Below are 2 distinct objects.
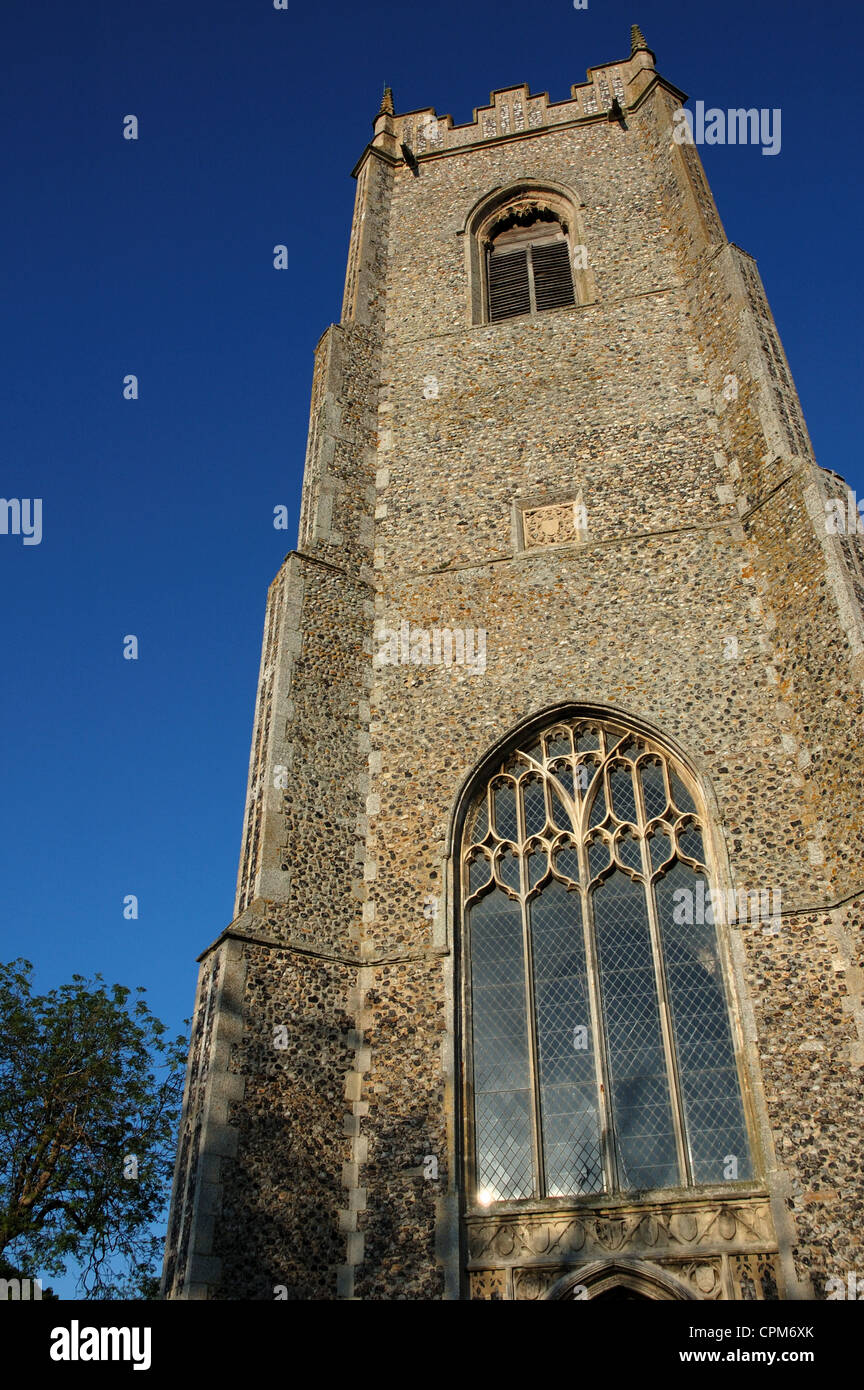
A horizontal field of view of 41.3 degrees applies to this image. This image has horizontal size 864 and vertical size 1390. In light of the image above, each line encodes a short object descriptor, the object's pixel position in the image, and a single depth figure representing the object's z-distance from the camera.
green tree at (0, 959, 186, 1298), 16.16
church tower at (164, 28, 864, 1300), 9.60
